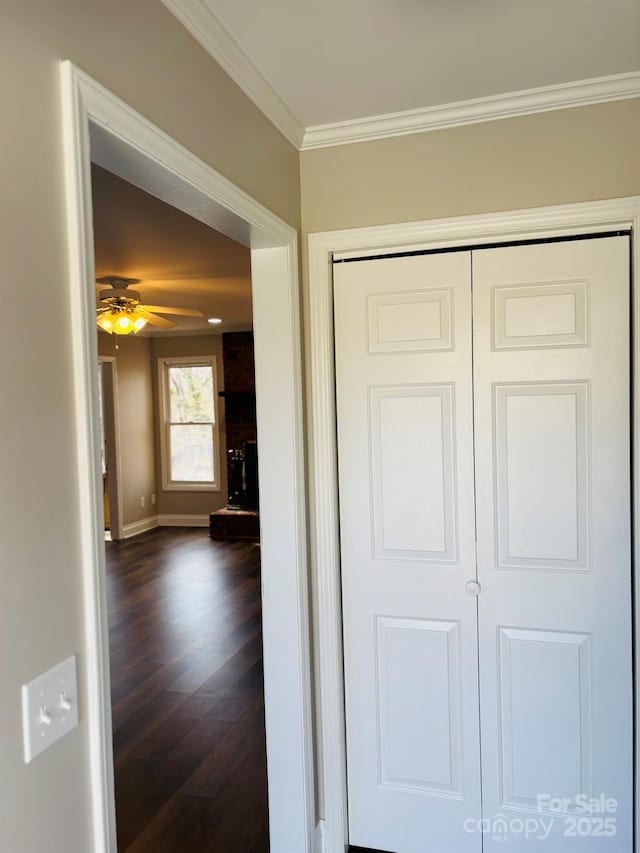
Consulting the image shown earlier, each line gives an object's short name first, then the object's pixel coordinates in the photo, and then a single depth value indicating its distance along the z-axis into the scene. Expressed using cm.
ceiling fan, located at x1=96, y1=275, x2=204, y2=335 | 409
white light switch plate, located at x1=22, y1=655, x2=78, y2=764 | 90
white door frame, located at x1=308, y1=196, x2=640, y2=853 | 203
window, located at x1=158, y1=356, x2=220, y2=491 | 793
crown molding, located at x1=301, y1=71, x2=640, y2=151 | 179
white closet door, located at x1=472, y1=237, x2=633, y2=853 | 189
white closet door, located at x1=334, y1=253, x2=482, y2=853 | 203
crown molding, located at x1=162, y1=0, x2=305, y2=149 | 136
